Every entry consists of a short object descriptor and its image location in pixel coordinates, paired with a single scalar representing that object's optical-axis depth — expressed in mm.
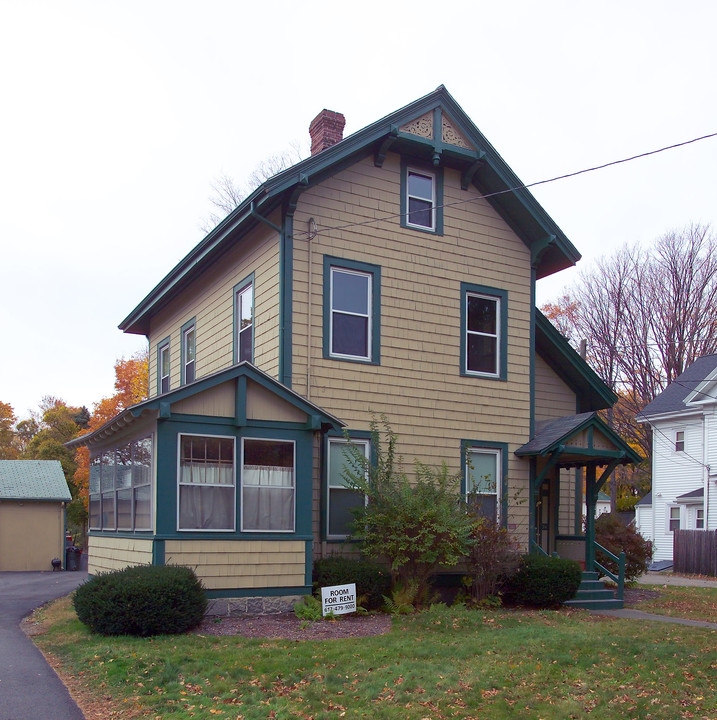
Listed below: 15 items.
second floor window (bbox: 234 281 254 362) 16016
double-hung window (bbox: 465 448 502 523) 16219
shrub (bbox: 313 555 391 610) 13461
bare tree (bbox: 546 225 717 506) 38062
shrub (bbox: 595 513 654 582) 19141
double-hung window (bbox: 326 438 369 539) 14570
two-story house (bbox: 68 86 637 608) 13000
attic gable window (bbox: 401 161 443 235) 16312
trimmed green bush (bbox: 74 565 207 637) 10742
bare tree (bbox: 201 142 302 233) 34250
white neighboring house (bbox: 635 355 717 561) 32969
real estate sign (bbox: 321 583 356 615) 12828
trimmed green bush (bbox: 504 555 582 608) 14602
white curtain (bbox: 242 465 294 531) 13234
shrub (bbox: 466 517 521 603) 14273
